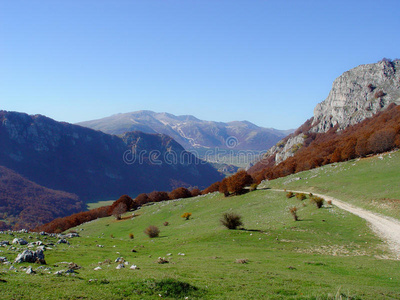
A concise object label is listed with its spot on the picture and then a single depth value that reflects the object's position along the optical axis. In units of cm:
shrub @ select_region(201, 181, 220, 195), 7875
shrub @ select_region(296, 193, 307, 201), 4172
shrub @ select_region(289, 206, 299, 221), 3304
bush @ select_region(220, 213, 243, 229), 3089
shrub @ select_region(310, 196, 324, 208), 3621
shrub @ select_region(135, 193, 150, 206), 8219
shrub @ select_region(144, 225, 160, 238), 3759
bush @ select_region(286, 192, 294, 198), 4481
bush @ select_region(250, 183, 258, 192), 5722
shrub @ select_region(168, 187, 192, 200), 8319
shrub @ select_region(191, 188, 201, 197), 8778
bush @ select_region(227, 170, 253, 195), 5728
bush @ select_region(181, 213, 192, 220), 4968
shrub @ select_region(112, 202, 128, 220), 6418
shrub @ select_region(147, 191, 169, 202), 8562
